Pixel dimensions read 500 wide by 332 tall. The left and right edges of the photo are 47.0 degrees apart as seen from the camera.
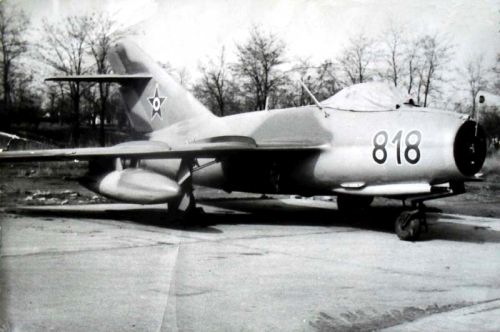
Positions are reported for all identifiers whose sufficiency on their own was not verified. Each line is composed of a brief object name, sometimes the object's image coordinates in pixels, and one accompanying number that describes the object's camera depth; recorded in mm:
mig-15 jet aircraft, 9086
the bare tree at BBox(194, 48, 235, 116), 39344
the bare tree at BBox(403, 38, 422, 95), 27039
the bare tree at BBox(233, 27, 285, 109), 31656
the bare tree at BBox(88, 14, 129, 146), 31094
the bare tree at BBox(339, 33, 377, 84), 27594
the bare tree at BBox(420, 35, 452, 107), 21828
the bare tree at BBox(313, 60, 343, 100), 30656
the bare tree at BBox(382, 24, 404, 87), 25403
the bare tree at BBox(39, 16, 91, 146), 30328
